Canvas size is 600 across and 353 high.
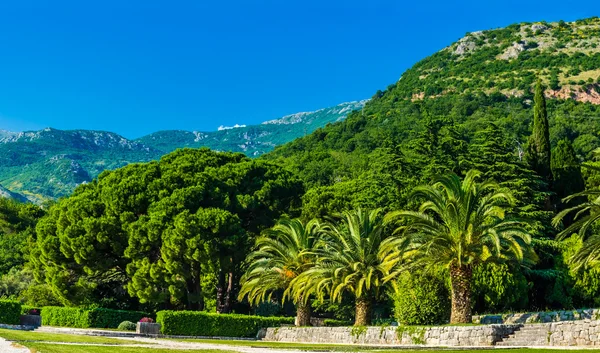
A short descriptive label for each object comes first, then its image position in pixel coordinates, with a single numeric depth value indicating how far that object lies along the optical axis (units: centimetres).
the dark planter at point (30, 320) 3838
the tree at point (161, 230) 4247
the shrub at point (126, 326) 3838
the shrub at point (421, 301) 3206
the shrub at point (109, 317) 4028
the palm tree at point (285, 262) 3997
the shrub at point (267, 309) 4693
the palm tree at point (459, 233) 2920
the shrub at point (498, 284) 3403
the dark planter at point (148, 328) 3597
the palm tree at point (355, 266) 3556
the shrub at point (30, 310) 4359
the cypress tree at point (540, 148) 5294
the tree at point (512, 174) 4324
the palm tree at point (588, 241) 2308
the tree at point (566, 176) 5122
